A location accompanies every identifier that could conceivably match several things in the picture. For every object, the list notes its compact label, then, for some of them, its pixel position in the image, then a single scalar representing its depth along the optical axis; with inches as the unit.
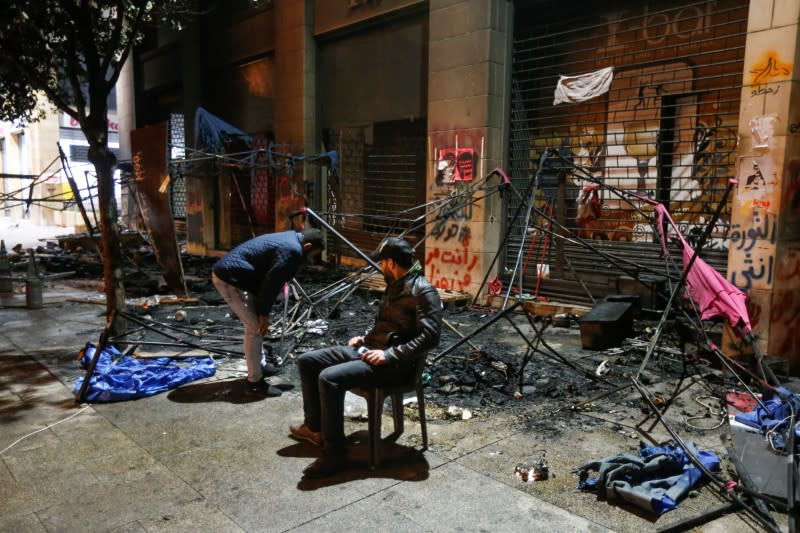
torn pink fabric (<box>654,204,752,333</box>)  225.1
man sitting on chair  158.7
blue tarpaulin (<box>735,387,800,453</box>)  148.6
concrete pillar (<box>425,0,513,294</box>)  391.2
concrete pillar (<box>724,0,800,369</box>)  254.7
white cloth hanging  356.2
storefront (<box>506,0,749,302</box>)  329.1
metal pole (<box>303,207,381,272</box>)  258.9
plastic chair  163.0
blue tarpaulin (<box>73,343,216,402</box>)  221.9
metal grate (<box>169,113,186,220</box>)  818.2
